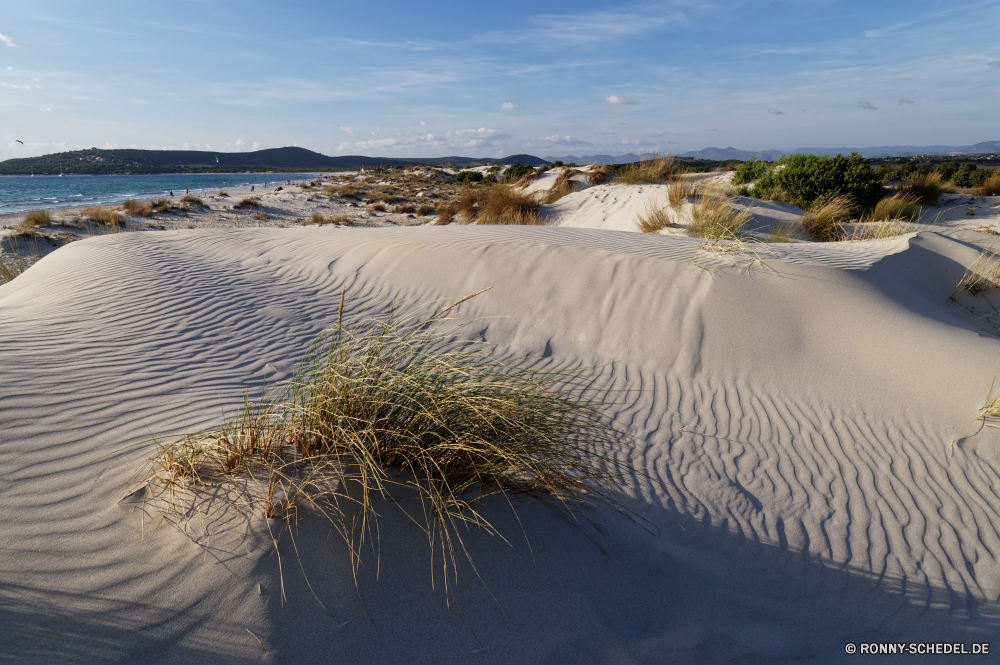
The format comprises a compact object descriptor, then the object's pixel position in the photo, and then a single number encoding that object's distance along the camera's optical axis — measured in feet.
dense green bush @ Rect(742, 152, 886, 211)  38.24
